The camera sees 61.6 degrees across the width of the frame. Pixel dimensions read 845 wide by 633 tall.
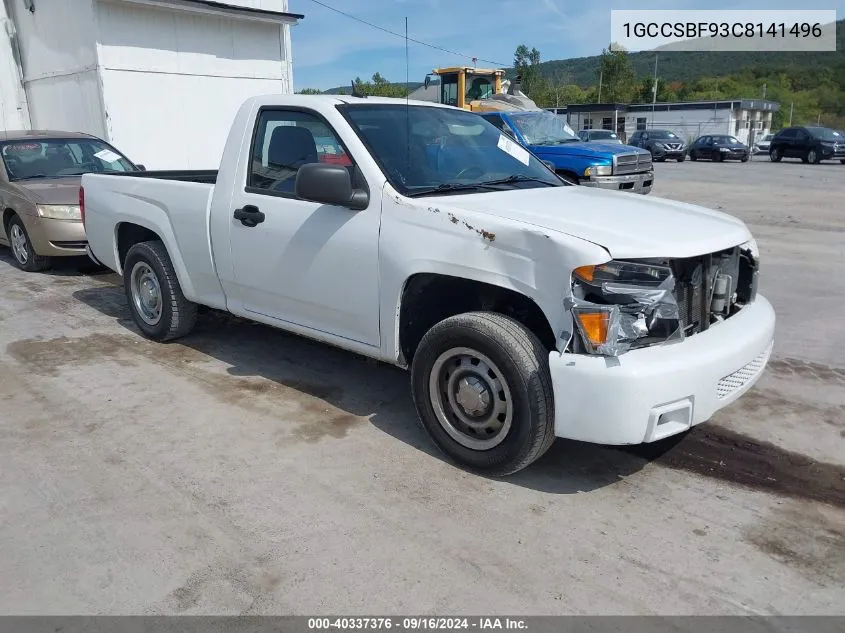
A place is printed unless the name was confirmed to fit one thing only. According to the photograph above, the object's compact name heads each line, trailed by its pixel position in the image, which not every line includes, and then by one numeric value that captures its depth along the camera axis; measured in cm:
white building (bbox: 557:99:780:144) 5034
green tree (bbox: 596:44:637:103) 7619
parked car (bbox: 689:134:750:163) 3375
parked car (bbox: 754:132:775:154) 4150
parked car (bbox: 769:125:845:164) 3009
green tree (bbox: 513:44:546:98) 7412
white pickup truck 316
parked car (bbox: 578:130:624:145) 3023
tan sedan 825
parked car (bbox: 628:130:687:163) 3519
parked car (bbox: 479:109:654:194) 1315
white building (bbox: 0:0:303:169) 1305
